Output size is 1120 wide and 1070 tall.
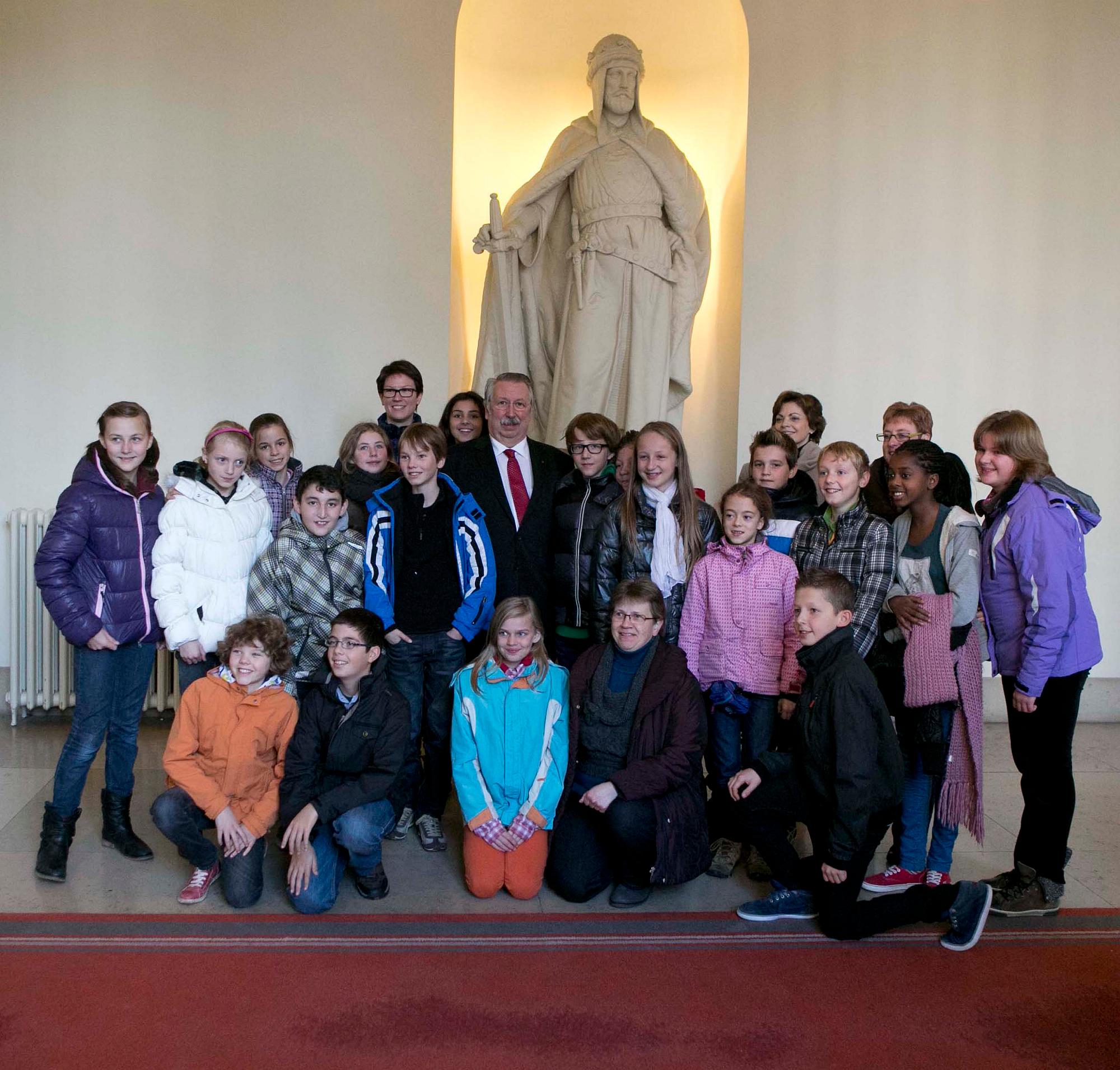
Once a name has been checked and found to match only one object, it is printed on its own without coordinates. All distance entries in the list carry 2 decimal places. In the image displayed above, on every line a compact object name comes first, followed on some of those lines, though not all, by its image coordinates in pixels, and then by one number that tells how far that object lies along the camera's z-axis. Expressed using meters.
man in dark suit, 3.27
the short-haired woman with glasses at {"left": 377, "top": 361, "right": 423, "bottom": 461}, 3.60
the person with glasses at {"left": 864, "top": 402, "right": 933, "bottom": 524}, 3.18
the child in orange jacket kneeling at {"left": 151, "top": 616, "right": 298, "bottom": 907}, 2.64
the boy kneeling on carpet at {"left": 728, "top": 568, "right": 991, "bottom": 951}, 2.50
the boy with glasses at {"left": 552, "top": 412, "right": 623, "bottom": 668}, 3.15
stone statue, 4.57
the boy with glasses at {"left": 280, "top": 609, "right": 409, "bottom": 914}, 2.65
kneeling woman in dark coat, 2.71
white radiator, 4.29
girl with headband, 2.88
